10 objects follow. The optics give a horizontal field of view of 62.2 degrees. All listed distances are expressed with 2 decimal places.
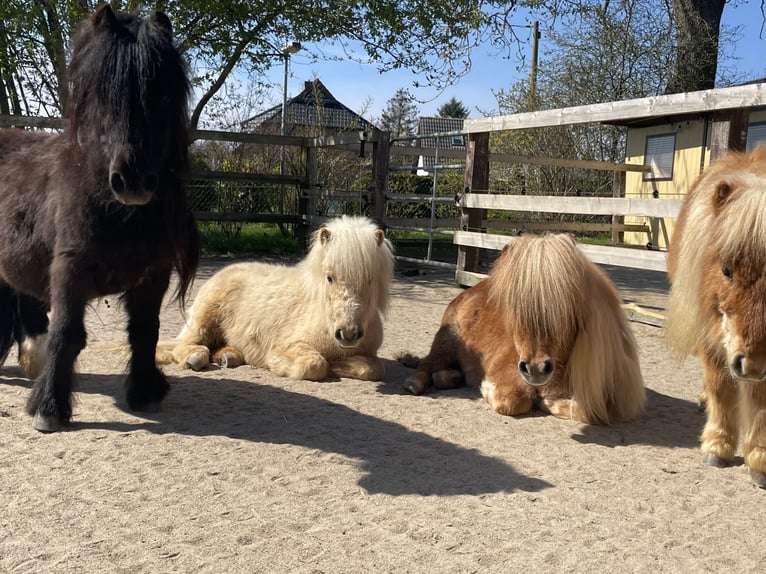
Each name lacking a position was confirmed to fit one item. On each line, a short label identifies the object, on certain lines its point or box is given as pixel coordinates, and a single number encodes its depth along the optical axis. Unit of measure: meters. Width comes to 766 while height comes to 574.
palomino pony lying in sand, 4.62
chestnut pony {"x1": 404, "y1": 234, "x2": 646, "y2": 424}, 3.58
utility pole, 18.22
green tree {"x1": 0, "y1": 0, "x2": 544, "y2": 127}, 10.31
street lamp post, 12.56
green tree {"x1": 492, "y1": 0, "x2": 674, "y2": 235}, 16.92
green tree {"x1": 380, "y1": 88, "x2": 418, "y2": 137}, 27.62
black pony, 3.13
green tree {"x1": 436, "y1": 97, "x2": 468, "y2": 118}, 65.31
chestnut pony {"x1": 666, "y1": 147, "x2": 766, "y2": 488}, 2.65
